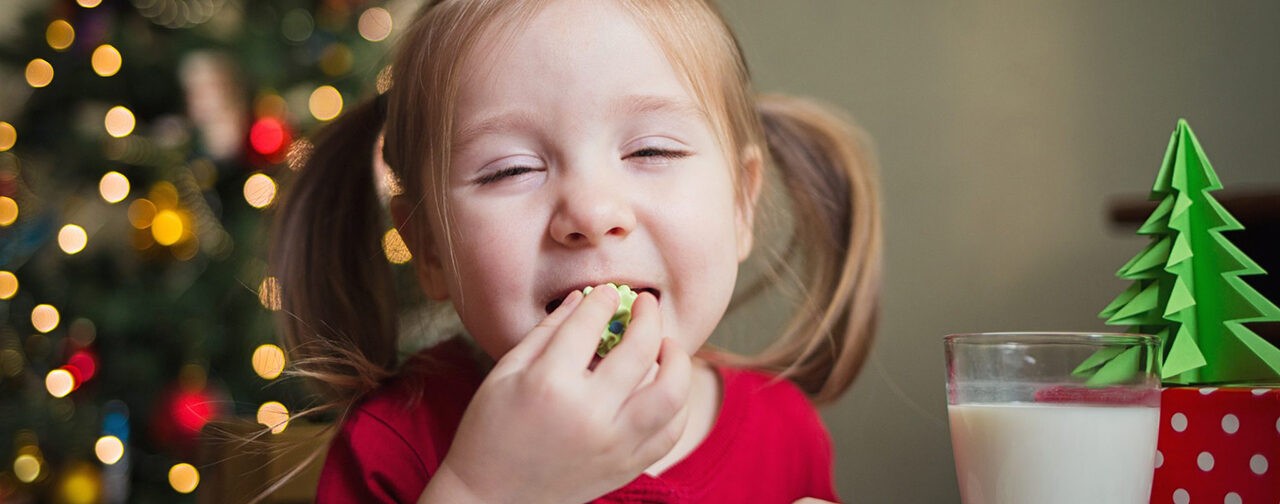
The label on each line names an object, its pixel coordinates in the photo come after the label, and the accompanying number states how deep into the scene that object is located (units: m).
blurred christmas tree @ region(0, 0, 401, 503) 2.47
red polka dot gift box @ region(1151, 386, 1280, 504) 0.78
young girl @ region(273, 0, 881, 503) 0.76
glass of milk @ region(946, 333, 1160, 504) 0.72
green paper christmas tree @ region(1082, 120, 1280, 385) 0.84
